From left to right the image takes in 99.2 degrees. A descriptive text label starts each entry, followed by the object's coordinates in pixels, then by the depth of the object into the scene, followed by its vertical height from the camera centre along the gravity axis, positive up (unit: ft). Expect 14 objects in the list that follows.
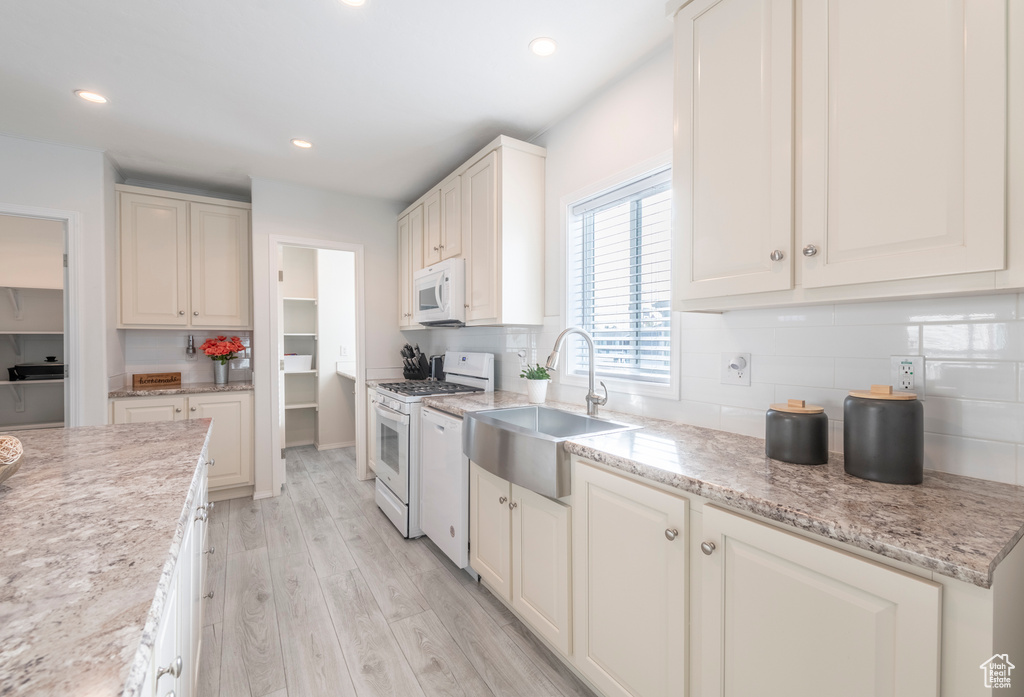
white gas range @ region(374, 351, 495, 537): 8.80 -1.84
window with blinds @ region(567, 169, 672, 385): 6.54 +1.08
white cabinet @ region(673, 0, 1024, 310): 2.88 +1.56
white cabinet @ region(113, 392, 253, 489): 10.56 -1.91
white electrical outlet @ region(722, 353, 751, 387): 5.24 -0.31
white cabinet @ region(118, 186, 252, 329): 10.91 +2.21
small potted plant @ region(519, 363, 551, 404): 7.79 -0.73
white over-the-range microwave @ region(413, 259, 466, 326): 9.65 +1.16
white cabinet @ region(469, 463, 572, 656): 5.23 -2.84
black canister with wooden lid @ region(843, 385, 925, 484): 3.35 -0.73
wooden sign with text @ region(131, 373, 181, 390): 11.36 -0.95
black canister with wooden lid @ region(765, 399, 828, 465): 3.96 -0.83
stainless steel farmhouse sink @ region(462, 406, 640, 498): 5.05 -1.35
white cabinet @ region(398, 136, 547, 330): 8.30 +2.25
